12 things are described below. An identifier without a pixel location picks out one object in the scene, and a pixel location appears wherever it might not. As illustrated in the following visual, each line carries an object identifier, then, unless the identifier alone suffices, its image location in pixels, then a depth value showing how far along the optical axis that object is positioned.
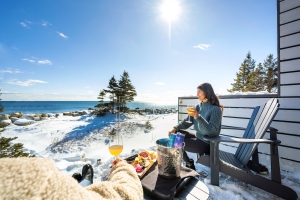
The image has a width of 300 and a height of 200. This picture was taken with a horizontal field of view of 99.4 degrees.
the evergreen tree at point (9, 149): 2.44
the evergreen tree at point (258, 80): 20.09
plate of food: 1.29
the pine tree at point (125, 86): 15.95
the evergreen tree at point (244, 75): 21.52
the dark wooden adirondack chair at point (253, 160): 1.55
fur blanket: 0.23
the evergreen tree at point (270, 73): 19.25
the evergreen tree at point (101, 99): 14.57
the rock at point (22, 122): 7.51
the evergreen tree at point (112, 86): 15.73
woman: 1.92
